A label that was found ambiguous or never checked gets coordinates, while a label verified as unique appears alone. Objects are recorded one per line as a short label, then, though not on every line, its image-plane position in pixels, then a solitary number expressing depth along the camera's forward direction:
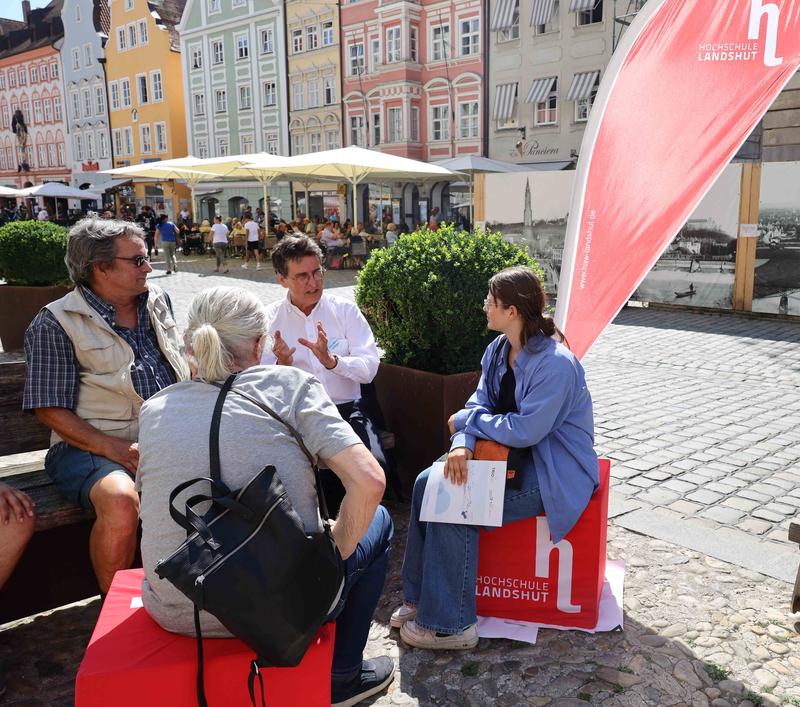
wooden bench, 3.19
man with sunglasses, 3.02
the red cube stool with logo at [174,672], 2.02
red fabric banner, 2.80
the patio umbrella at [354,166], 19.62
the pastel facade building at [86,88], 50.47
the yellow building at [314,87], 36.91
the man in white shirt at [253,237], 22.66
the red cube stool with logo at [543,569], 3.13
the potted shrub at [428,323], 4.25
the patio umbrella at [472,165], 21.84
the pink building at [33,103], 55.78
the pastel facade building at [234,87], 39.88
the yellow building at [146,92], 45.69
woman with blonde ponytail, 2.09
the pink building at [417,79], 31.69
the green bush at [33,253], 9.17
